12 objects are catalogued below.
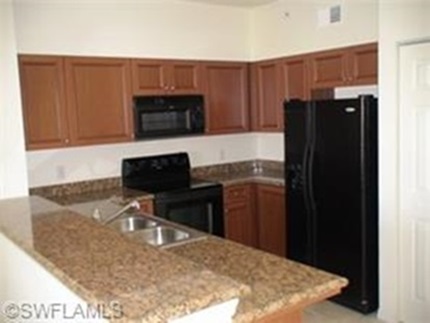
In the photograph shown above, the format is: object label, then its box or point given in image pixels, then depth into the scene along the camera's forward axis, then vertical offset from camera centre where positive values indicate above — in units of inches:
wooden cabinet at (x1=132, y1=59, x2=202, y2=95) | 170.1 +13.9
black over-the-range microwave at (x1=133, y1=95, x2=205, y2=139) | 167.2 -1.0
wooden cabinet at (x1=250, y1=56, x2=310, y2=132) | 179.2 +8.5
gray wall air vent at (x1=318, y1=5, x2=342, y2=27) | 165.8 +33.2
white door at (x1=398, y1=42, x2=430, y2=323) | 127.9 -22.3
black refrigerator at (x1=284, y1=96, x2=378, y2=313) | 139.8 -26.3
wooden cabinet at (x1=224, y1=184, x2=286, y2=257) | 181.8 -42.8
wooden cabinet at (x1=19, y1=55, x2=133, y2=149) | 149.3 +5.7
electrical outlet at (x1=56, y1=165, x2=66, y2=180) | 163.8 -19.4
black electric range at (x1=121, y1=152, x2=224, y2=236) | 162.9 -27.7
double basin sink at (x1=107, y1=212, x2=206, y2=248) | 100.1 -27.0
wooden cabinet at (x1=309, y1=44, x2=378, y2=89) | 151.8 +13.6
